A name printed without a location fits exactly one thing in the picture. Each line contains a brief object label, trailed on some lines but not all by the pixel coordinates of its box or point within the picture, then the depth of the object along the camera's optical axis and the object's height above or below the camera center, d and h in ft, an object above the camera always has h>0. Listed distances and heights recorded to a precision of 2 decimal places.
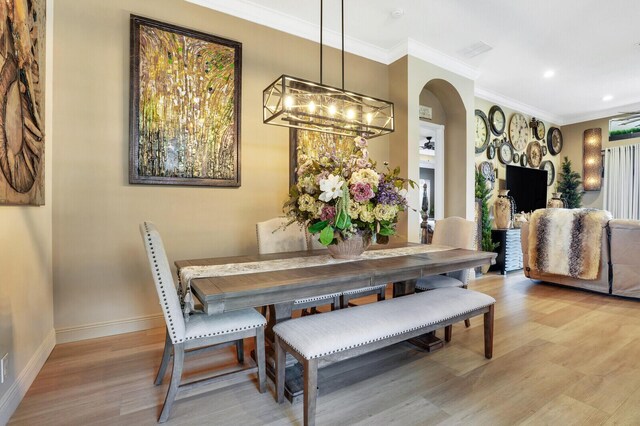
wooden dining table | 4.90 -1.19
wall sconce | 22.33 +3.66
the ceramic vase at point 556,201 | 21.08 +0.70
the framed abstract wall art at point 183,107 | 9.01 +3.07
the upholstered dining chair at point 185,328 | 5.16 -2.09
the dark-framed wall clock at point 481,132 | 18.16 +4.57
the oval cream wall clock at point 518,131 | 20.30 +5.16
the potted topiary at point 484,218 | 16.57 -0.38
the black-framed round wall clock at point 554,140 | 23.15 +5.19
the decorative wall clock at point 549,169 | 22.52 +3.01
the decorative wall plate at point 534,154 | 21.44 +3.90
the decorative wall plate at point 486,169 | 18.30 +2.41
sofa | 11.76 -1.83
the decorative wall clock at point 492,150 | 18.74 +3.61
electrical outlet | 5.03 -2.53
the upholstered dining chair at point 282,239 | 8.55 -0.81
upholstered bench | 4.99 -2.07
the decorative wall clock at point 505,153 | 19.34 +3.57
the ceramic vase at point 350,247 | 7.18 -0.82
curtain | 20.81 +2.04
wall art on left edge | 5.07 +1.93
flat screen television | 19.42 +1.54
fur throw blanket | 12.49 -1.21
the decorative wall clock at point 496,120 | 19.02 +5.48
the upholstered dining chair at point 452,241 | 9.14 -0.93
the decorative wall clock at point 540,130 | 22.09 +5.66
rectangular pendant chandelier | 7.36 +2.64
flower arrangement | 6.55 +0.27
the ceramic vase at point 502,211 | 17.22 +0.02
